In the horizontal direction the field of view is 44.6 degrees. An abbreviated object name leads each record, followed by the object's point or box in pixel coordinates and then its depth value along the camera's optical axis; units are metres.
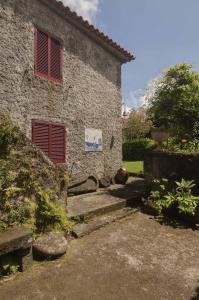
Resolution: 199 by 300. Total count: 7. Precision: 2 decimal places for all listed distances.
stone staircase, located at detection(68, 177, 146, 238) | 5.63
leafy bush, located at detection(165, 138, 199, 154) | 7.65
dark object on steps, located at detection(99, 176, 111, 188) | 9.45
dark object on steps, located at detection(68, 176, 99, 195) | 8.07
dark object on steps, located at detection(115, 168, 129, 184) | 10.23
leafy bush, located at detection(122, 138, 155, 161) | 21.69
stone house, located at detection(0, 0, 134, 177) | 6.91
